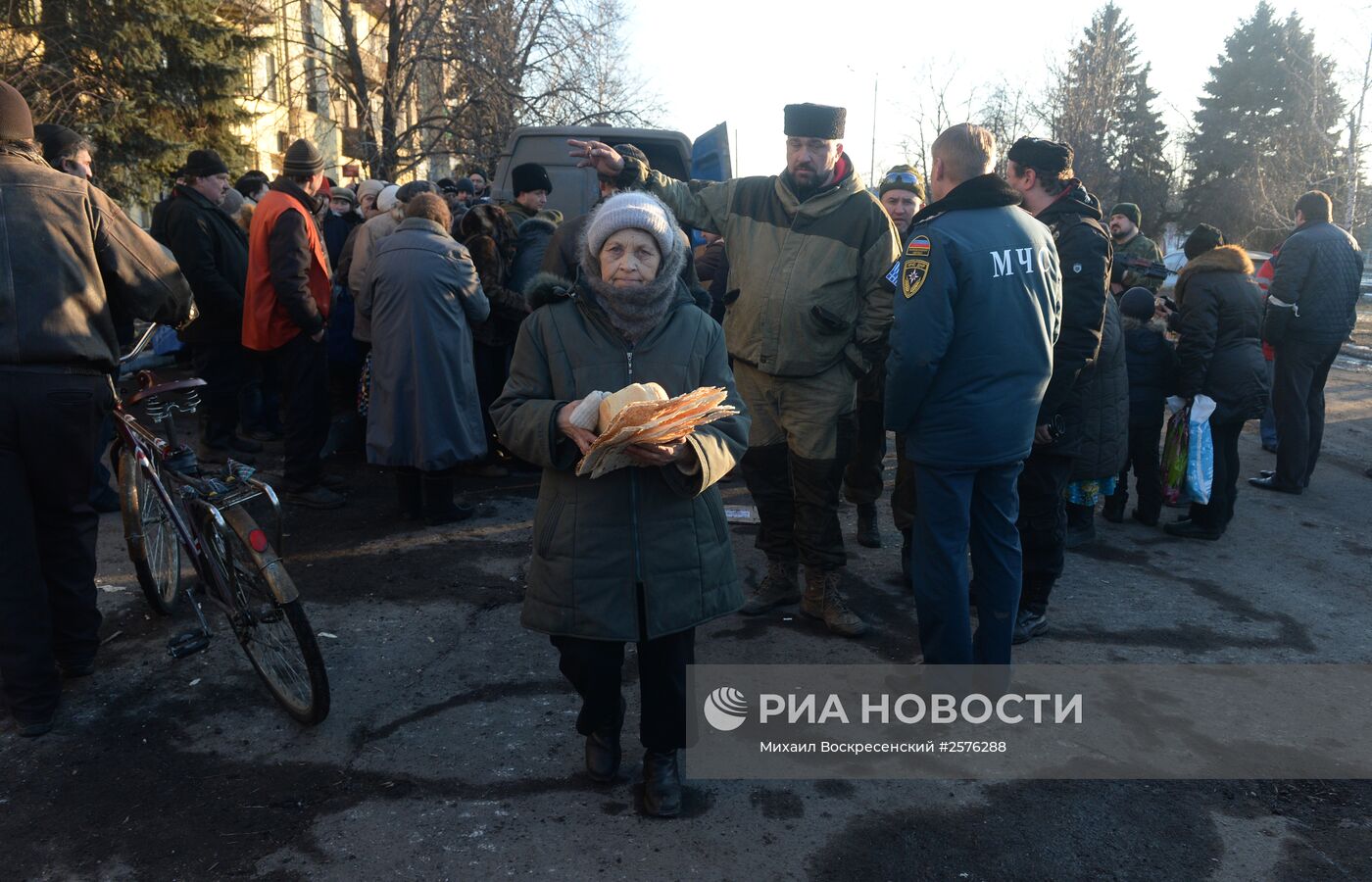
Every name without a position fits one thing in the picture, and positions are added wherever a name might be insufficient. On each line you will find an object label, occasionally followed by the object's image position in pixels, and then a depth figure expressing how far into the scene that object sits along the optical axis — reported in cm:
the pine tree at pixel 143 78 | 1478
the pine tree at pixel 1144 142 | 4516
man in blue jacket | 362
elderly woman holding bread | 290
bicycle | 357
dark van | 980
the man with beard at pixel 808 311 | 450
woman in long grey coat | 587
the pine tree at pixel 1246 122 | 4306
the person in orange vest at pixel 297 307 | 608
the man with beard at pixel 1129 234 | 870
